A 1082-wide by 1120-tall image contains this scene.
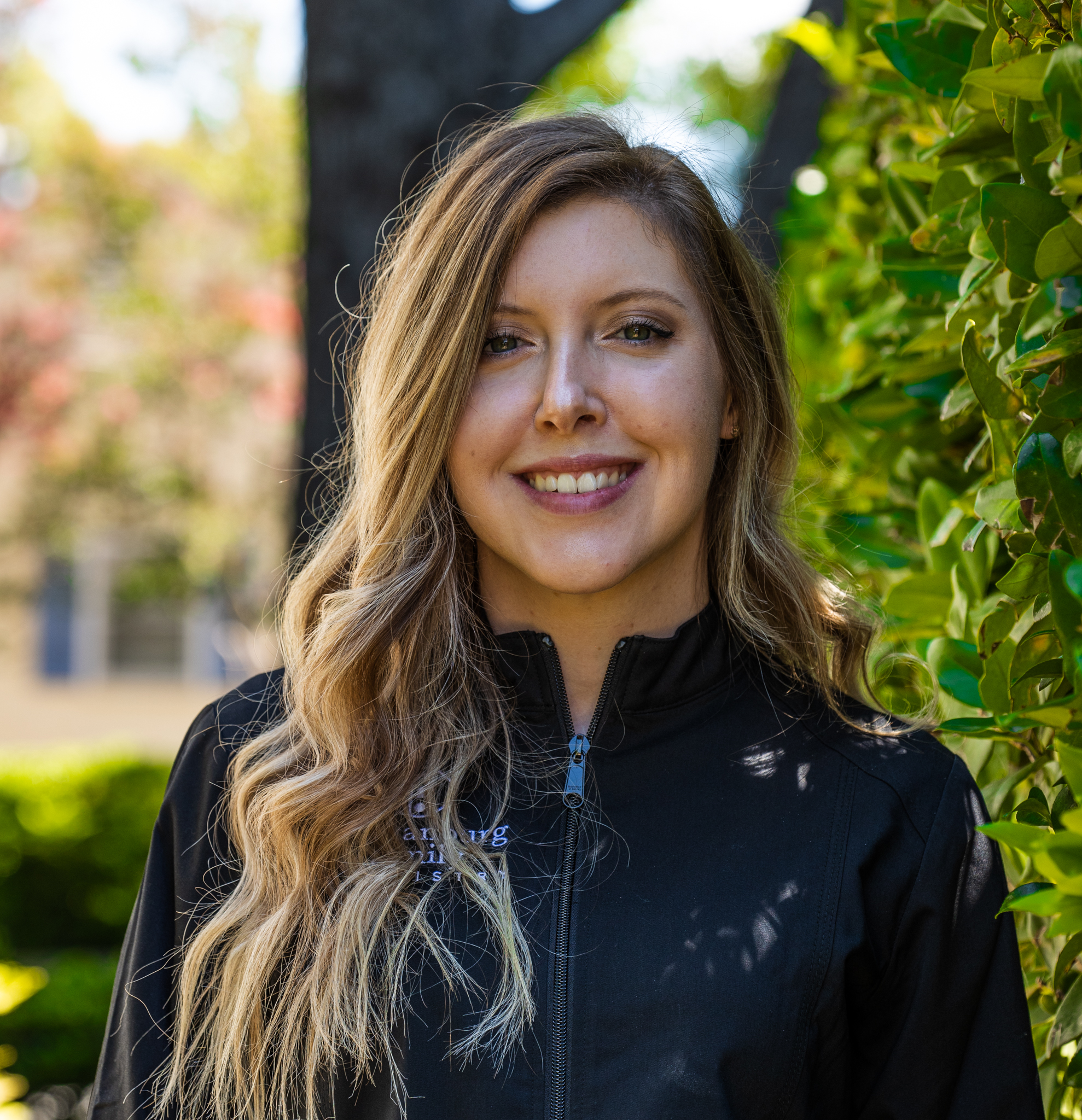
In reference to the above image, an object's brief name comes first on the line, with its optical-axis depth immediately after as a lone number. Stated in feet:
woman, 3.62
